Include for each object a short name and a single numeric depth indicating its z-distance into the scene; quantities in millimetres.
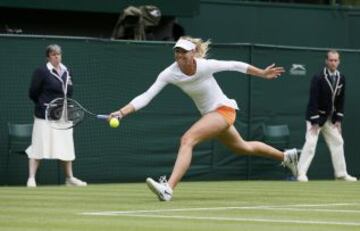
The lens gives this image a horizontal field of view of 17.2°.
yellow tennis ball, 12352
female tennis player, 13062
